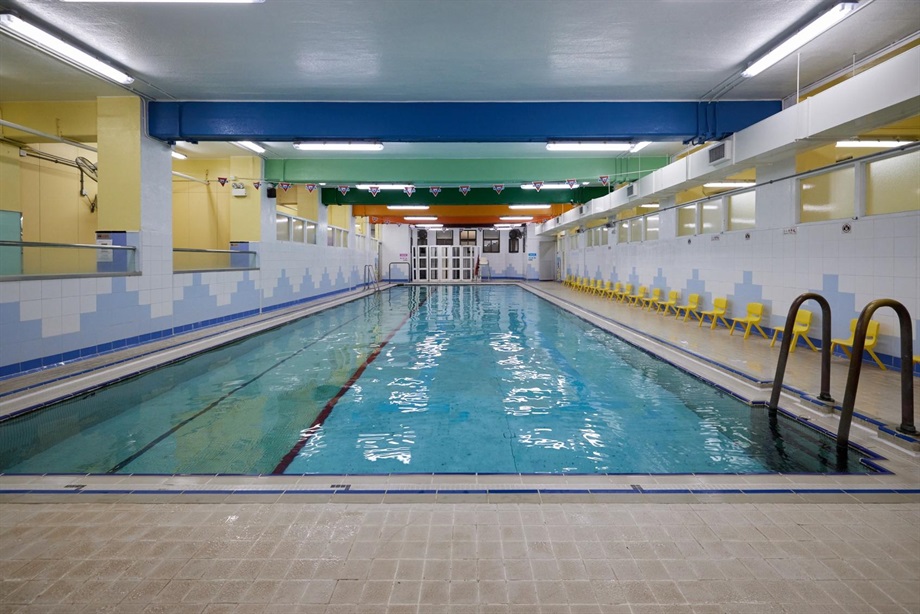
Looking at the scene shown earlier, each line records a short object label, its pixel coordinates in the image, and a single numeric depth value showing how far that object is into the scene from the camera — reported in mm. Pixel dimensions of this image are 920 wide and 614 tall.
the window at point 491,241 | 31078
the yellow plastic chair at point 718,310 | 8914
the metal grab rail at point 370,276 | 23188
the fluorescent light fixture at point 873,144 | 8250
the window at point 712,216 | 9580
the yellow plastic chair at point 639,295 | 12720
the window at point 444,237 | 30891
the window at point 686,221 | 10797
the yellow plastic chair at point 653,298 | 11961
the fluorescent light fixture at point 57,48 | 4895
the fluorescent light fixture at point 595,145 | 8002
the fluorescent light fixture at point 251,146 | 10289
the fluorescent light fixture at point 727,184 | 10176
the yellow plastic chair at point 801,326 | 6488
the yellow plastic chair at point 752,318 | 7660
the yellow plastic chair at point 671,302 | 10846
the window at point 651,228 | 12867
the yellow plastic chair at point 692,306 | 9836
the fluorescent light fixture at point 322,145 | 8102
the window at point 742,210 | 8477
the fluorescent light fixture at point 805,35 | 4504
